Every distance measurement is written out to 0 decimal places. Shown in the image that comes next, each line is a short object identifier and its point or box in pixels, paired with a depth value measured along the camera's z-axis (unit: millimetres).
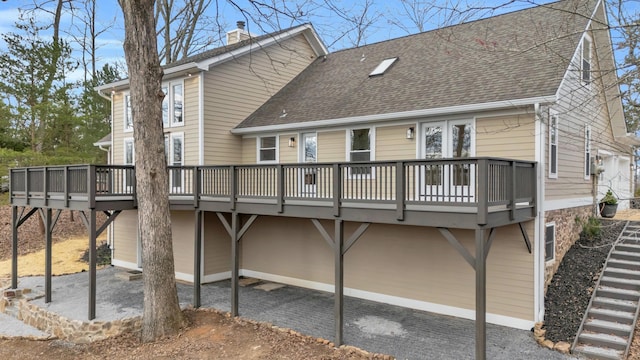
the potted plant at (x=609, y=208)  12148
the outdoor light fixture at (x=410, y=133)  9500
